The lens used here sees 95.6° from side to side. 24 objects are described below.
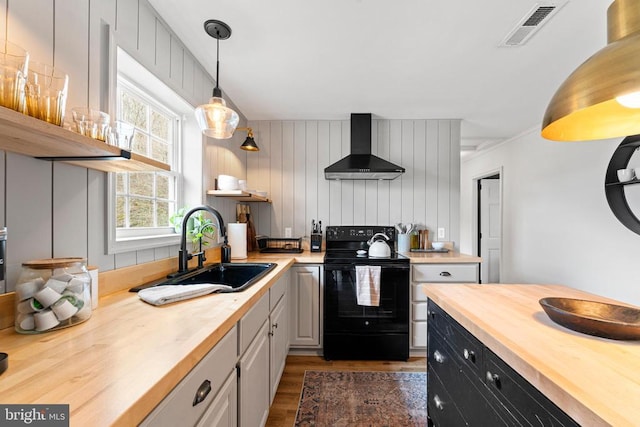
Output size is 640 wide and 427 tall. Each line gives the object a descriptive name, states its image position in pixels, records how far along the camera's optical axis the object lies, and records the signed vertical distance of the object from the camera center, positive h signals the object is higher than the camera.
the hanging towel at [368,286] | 2.47 -0.59
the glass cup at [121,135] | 1.08 +0.31
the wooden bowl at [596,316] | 0.80 -0.31
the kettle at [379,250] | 2.66 -0.30
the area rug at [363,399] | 1.79 -1.26
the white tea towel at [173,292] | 1.15 -0.32
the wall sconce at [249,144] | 2.64 +0.66
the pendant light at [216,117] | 1.55 +0.54
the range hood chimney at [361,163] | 2.84 +0.54
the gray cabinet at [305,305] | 2.59 -0.79
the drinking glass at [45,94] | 0.78 +0.34
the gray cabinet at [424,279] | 2.60 -0.56
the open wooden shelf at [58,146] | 0.70 +0.21
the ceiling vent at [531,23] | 1.54 +1.12
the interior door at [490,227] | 5.10 -0.17
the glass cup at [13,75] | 0.71 +0.35
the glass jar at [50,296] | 0.85 -0.24
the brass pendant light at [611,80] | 0.64 +0.34
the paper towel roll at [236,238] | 2.47 -0.18
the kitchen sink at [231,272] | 1.83 -0.38
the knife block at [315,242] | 3.09 -0.27
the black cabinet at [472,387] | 0.76 -0.58
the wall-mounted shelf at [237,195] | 2.26 +0.18
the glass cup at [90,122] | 0.99 +0.32
